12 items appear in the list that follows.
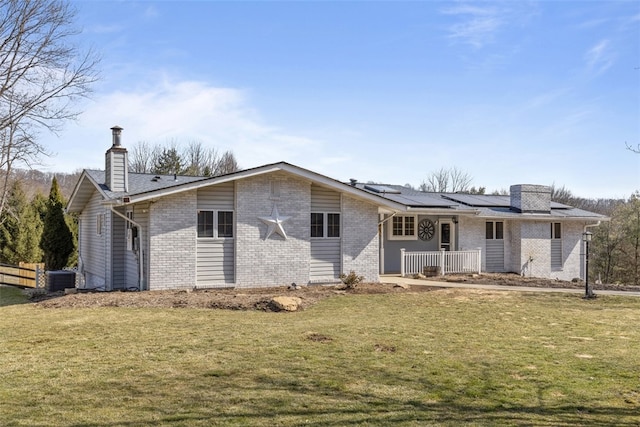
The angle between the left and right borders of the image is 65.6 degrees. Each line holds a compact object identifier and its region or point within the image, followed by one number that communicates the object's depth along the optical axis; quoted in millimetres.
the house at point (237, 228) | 14812
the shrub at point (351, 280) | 15689
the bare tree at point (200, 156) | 55031
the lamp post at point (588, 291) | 15301
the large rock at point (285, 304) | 11875
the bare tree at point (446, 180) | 68312
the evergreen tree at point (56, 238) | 23141
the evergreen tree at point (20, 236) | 27359
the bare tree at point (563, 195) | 58603
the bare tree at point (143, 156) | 50969
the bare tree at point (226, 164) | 56344
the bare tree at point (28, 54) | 18484
